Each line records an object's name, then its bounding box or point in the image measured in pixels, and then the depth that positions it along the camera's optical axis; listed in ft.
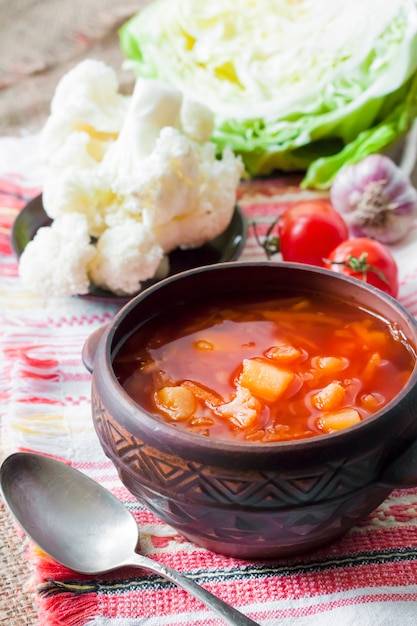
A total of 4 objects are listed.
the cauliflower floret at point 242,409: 4.25
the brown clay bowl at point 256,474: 3.84
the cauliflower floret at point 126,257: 6.53
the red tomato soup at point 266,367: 4.29
